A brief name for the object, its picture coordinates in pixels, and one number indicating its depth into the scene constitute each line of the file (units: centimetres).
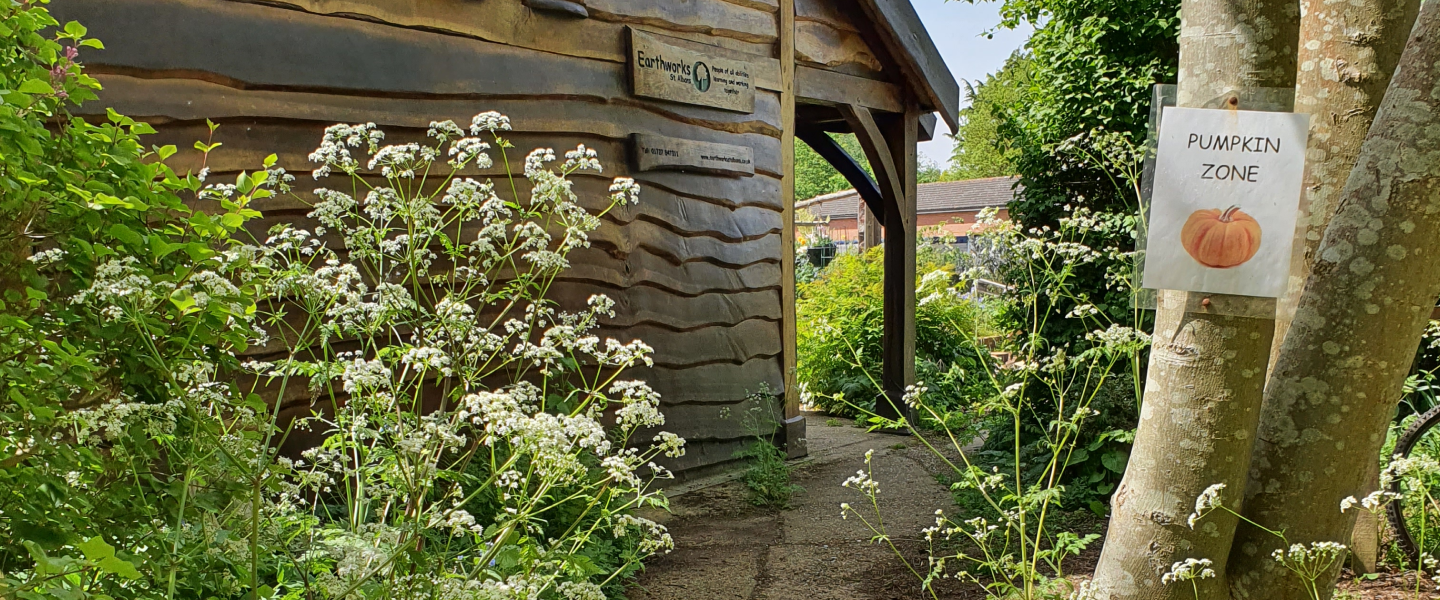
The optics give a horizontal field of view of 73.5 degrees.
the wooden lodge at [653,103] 307
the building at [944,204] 3766
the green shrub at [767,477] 484
